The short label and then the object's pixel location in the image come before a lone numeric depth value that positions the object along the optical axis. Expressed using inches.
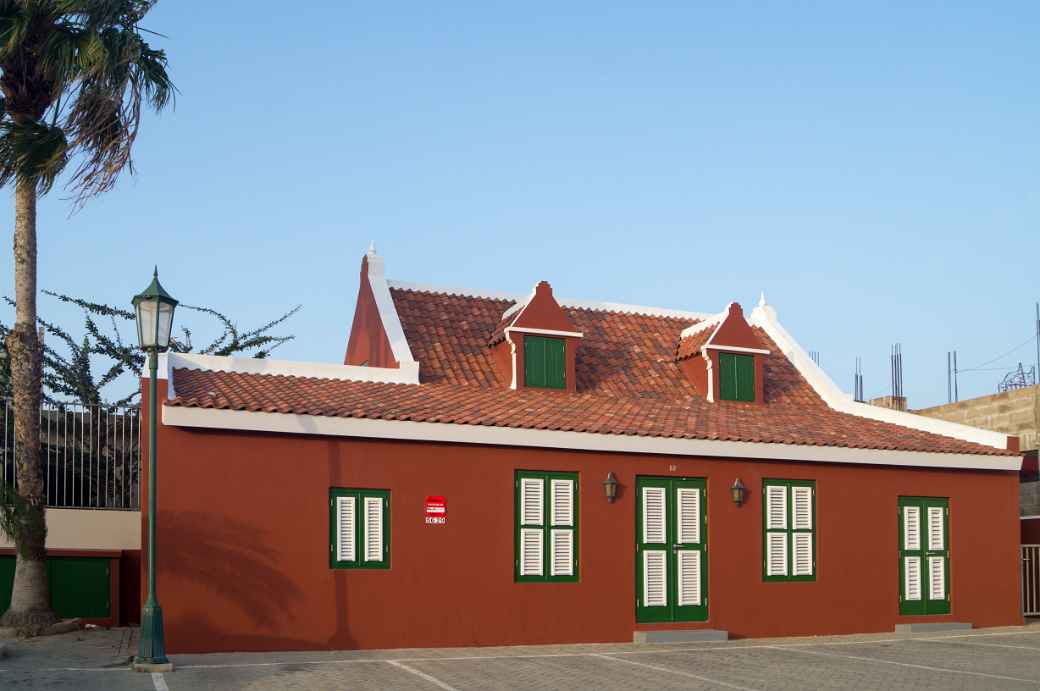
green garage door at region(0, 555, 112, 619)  674.2
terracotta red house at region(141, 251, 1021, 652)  596.1
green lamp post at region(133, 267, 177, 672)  506.3
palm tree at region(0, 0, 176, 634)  618.5
